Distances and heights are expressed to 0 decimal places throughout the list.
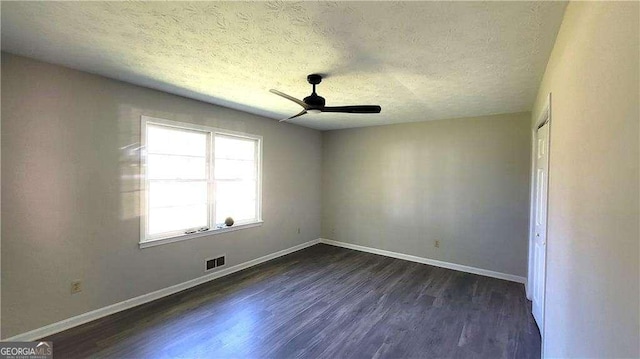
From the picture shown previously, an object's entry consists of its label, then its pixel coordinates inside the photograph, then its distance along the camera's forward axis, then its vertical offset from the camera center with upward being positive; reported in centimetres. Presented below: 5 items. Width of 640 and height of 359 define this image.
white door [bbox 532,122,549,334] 263 -53
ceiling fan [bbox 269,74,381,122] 262 +69
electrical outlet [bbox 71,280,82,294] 260 -111
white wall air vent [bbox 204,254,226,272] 377 -126
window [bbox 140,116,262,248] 322 -7
